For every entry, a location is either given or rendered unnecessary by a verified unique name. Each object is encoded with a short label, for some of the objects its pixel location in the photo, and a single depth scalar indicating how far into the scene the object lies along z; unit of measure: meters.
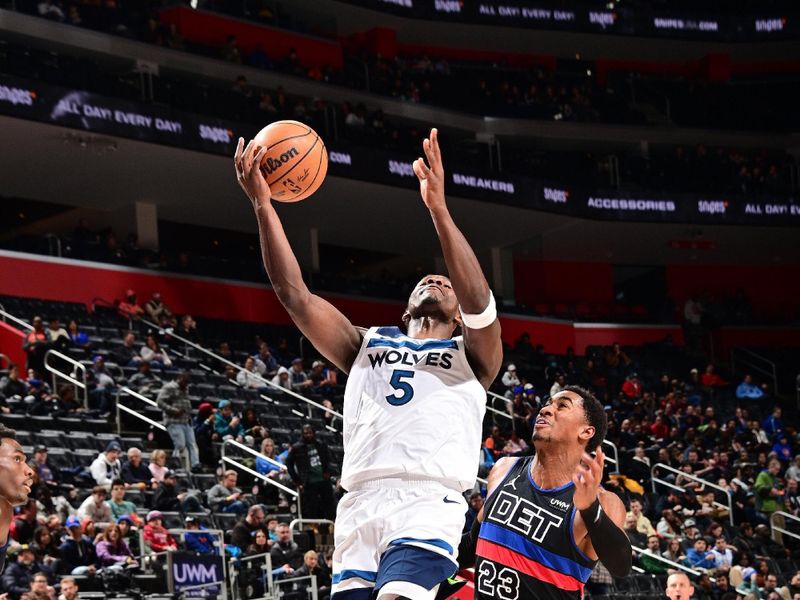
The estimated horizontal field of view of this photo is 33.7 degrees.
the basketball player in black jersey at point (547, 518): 5.85
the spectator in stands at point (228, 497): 15.56
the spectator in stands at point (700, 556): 17.91
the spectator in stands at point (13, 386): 16.77
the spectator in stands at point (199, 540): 13.84
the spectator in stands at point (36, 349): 18.48
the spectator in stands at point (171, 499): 14.73
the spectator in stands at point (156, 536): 13.56
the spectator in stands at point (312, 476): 16.25
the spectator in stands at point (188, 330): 22.94
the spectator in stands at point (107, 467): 14.92
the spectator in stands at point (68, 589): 11.15
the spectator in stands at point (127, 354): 19.53
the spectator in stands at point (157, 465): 15.30
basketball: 5.83
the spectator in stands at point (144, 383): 18.39
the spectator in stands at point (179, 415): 17.00
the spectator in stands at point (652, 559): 17.36
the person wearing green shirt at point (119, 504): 13.95
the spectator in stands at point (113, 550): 12.88
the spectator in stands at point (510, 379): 24.75
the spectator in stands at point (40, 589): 10.79
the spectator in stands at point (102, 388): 17.84
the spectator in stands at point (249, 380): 21.06
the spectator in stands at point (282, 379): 21.50
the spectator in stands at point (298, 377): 21.58
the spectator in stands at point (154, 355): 19.63
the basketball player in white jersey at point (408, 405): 5.09
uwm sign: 12.77
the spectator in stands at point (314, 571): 13.85
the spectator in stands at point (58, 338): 18.84
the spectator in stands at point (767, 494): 21.75
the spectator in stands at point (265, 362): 21.98
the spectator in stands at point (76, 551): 12.62
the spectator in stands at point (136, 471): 15.16
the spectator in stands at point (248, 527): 14.45
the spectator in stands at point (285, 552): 13.98
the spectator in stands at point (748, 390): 29.67
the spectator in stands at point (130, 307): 22.94
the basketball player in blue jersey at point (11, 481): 4.96
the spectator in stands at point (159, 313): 23.14
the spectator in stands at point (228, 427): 17.89
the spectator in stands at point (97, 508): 13.59
